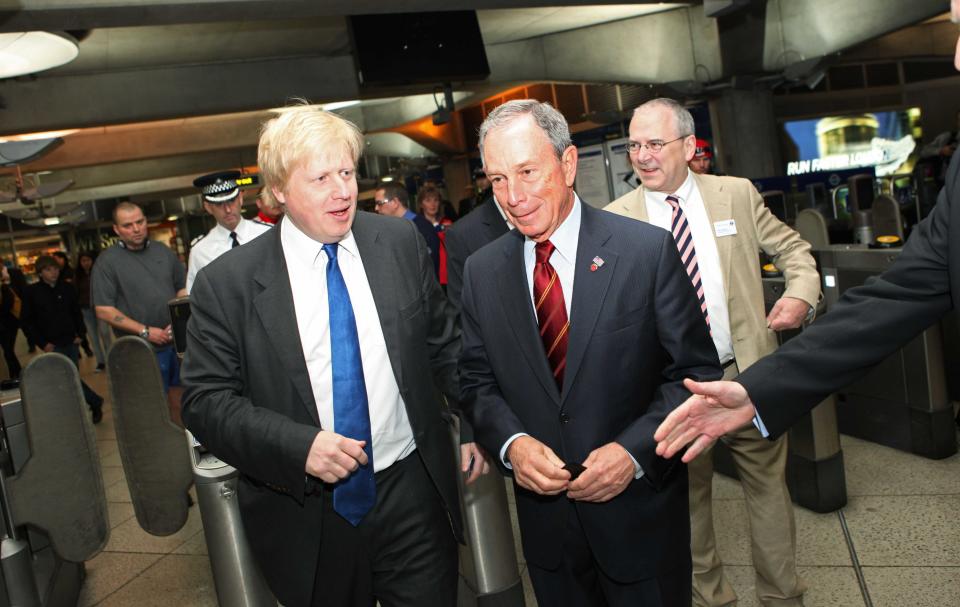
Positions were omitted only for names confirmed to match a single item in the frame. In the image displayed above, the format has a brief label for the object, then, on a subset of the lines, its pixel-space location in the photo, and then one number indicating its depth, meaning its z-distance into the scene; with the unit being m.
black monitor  8.38
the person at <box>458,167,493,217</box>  6.67
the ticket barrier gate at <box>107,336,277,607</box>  4.16
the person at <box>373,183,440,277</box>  6.73
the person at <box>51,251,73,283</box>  14.26
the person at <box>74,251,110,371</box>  12.52
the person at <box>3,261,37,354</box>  12.67
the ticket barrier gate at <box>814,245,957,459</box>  4.40
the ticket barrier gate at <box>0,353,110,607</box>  3.32
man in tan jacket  2.80
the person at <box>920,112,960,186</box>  8.37
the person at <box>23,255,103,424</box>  9.14
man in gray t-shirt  5.66
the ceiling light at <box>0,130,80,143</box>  11.73
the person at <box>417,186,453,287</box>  8.21
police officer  4.96
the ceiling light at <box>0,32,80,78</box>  5.96
